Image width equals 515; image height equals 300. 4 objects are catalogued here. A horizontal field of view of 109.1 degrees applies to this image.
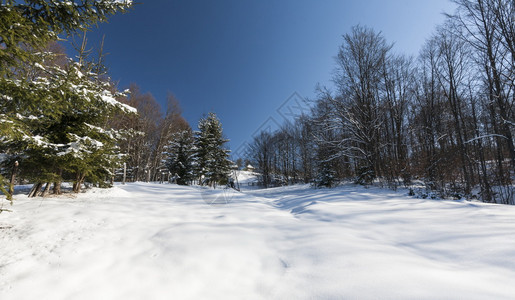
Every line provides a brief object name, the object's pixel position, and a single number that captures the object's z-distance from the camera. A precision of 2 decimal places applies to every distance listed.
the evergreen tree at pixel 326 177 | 13.01
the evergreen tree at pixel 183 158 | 19.00
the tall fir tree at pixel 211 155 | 18.67
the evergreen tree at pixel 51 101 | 2.80
